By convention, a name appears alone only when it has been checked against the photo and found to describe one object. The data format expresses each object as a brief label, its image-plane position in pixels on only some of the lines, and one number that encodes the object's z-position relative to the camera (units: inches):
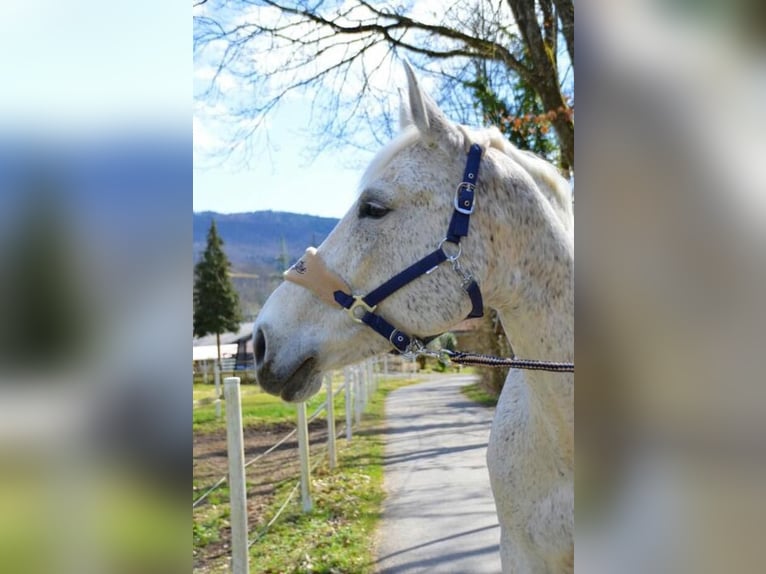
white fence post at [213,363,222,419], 395.9
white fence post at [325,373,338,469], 258.2
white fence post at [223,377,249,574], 116.3
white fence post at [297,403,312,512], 204.5
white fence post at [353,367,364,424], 404.5
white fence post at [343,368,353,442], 334.0
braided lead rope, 53.2
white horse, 64.5
